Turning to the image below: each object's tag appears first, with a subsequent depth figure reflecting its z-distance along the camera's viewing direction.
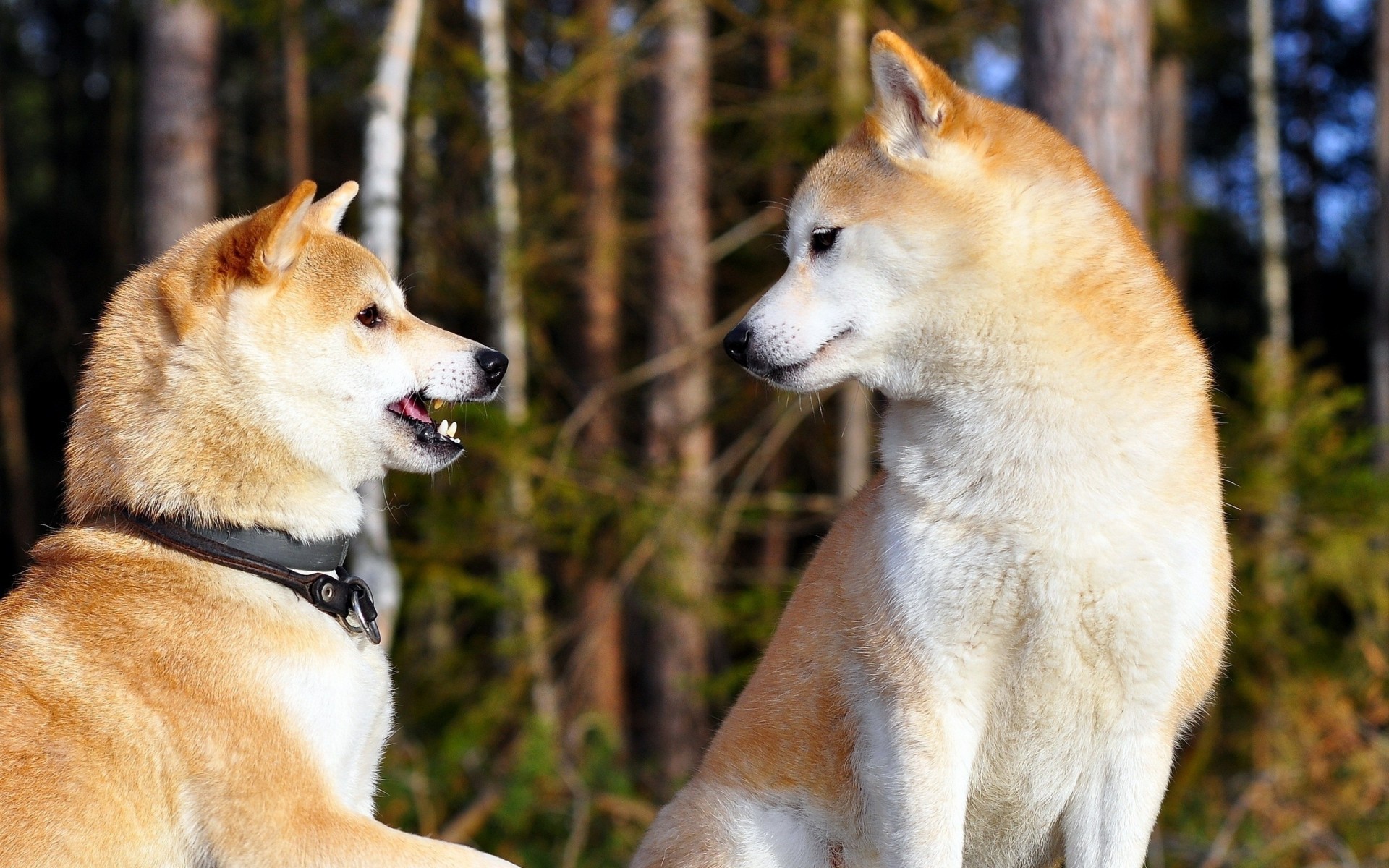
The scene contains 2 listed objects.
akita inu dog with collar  2.52
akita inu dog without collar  2.61
